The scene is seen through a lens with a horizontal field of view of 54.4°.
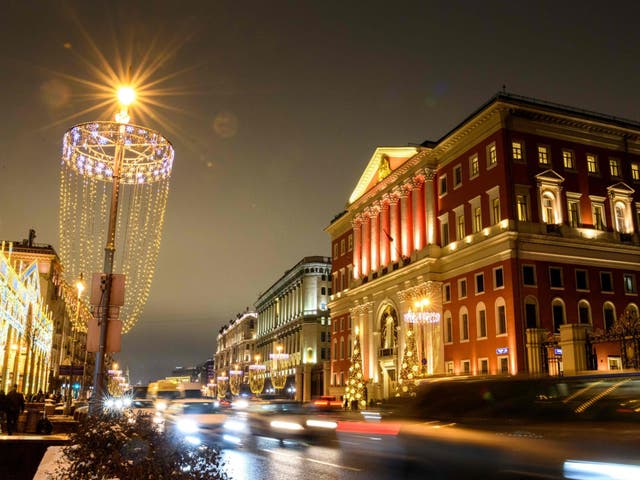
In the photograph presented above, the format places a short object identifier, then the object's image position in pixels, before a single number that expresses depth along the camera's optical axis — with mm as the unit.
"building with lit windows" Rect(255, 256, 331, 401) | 91500
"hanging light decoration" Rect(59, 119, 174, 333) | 15375
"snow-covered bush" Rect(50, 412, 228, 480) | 6227
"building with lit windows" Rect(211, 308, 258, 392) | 141750
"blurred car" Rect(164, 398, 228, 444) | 23522
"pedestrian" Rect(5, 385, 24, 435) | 22147
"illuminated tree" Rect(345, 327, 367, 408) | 52125
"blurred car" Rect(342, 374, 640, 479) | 7113
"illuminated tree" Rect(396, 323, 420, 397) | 43750
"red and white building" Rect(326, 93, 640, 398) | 39219
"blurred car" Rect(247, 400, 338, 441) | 20125
